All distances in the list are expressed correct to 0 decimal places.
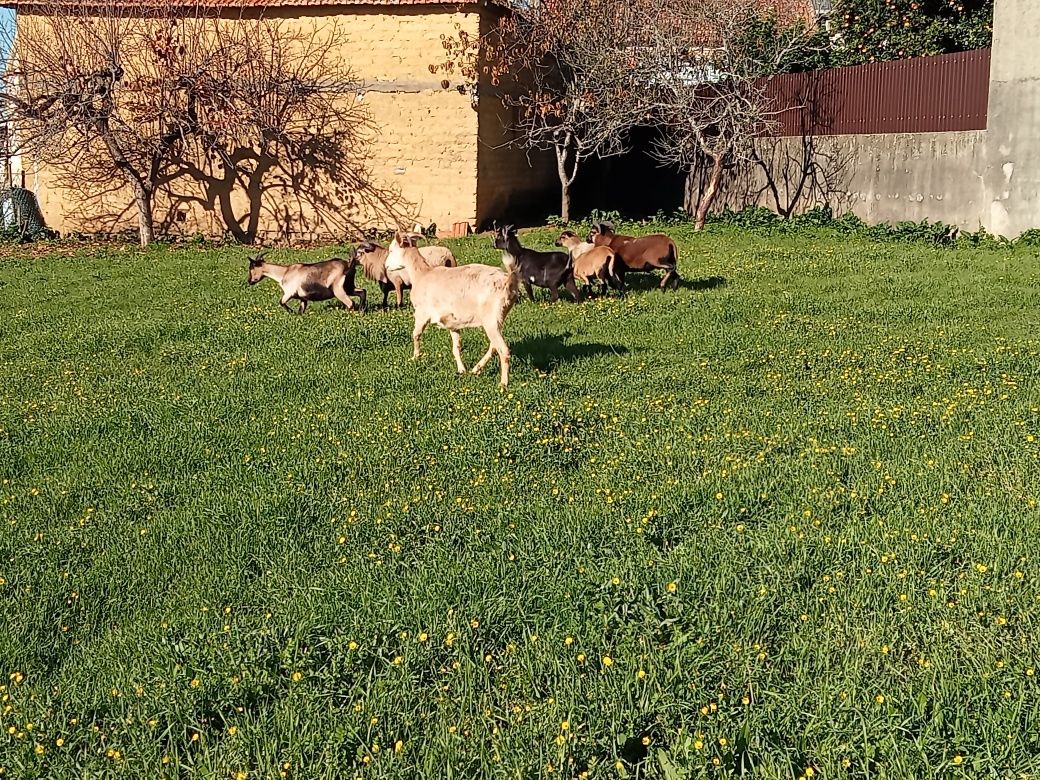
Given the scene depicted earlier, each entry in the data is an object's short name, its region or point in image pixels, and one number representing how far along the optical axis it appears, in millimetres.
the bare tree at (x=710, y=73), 20203
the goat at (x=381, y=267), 12141
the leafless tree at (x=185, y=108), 20344
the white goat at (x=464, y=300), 8648
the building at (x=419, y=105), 20828
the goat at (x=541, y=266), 12078
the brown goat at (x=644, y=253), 12703
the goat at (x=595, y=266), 12312
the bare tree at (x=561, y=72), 21047
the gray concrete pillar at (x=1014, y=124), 15711
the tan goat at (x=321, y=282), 12375
